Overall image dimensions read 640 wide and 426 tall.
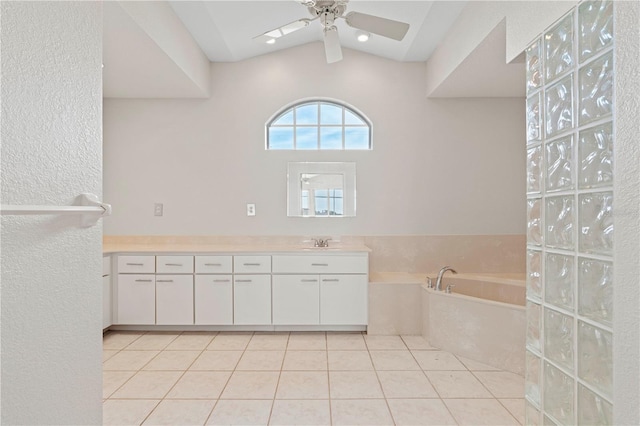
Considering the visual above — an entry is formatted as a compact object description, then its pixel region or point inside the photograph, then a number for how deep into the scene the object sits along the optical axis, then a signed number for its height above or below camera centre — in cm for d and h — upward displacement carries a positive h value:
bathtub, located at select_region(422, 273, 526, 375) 247 -84
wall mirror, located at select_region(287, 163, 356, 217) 369 +30
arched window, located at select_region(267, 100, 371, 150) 376 +97
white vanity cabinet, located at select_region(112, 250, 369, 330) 316 -68
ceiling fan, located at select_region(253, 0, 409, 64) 202 +124
